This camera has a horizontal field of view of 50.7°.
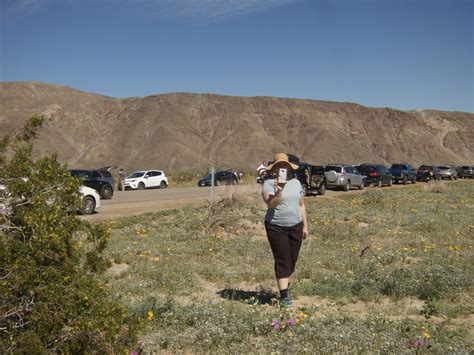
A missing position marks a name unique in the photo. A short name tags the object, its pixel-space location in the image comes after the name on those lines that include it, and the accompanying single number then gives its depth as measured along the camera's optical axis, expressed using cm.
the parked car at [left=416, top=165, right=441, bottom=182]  4916
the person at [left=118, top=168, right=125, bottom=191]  3632
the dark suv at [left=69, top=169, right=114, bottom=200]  2527
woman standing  636
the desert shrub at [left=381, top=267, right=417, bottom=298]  722
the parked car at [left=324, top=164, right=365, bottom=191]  3312
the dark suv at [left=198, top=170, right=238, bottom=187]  3923
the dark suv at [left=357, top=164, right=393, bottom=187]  3859
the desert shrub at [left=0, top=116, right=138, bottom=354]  346
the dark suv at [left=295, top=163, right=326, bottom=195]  2718
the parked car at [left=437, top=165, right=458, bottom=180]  5509
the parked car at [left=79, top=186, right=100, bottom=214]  1805
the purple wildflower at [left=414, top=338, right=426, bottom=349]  476
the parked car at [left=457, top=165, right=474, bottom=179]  6039
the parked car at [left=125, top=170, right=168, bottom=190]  3741
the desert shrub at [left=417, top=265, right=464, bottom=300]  712
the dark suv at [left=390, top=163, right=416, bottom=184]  4397
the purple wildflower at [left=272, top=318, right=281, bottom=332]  523
